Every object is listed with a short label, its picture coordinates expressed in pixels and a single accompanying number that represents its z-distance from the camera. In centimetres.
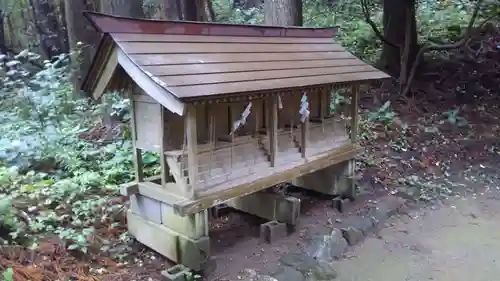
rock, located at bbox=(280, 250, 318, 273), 528
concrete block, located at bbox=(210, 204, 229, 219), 661
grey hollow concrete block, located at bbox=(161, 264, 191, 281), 454
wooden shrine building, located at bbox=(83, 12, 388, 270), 432
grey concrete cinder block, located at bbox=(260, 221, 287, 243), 580
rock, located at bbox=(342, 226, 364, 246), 619
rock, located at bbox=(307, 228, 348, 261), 570
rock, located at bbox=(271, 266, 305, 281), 502
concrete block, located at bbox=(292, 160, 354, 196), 711
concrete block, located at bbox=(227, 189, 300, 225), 595
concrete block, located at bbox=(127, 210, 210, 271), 470
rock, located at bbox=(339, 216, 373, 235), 651
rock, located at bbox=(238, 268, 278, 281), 498
